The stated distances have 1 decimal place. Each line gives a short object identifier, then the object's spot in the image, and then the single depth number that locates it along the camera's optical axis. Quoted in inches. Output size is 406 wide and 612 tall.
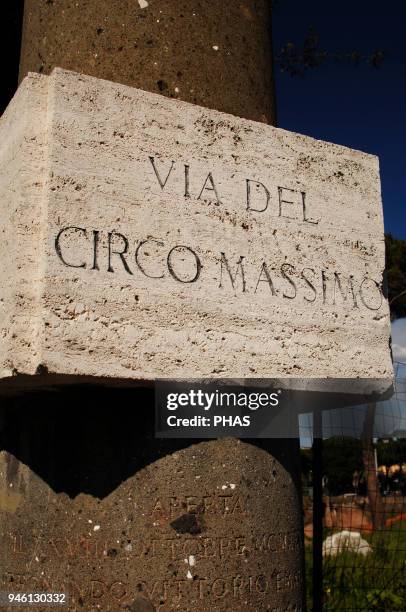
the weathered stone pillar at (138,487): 75.5
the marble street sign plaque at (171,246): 73.1
